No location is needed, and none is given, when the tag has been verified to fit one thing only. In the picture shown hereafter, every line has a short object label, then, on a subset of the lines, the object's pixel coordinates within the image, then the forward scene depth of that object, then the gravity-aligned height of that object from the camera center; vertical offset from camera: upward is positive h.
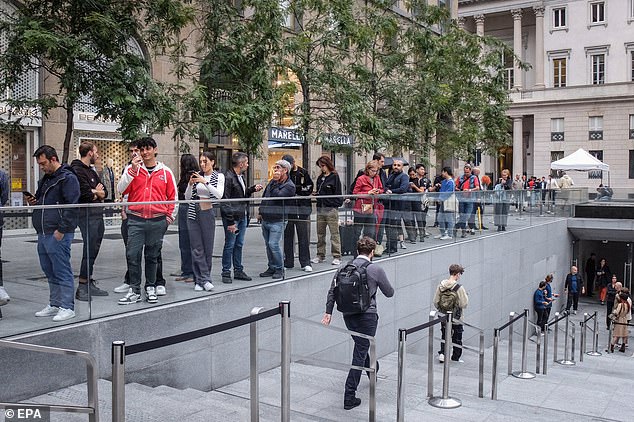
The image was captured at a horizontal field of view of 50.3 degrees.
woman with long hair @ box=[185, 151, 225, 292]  8.66 -0.47
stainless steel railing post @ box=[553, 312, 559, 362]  15.07 -3.58
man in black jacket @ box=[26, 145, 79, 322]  6.71 -0.64
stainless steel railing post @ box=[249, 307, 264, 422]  5.74 -1.63
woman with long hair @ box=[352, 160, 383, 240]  12.32 -0.31
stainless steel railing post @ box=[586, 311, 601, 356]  18.98 -4.48
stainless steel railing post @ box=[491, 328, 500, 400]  10.16 -2.90
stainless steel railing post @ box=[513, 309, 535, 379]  12.01 -3.28
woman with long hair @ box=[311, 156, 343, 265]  11.27 -0.41
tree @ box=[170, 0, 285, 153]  13.05 +2.43
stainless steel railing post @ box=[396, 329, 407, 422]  7.19 -2.08
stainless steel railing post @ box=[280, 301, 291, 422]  5.80 -1.60
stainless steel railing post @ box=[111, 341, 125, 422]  3.94 -1.16
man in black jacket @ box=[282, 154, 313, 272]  10.34 -0.70
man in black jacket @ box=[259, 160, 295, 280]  9.94 -0.67
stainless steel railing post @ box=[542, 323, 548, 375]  13.56 -3.43
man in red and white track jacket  7.80 -0.31
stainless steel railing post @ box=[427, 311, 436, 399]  8.60 -2.28
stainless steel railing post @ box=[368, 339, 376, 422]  7.07 -2.15
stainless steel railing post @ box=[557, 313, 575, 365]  15.73 -4.10
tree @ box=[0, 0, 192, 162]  10.92 +2.08
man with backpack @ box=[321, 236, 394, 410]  7.81 -1.31
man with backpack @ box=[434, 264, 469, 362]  12.40 -2.06
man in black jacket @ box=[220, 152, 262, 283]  9.21 -0.64
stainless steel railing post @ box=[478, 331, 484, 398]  10.09 -2.76
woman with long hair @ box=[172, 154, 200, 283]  8.38 -0.79
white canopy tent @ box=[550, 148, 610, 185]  32.31 +1.04
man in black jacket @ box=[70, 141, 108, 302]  7.03 -0.65
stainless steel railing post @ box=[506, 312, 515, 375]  12.17 -3.11
